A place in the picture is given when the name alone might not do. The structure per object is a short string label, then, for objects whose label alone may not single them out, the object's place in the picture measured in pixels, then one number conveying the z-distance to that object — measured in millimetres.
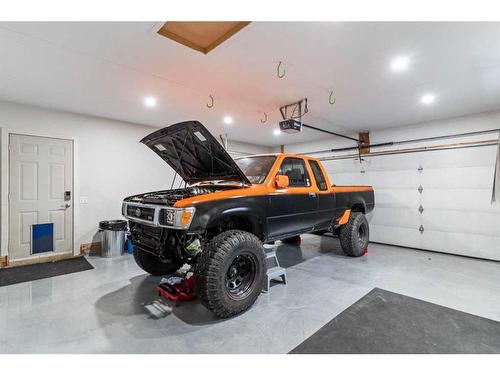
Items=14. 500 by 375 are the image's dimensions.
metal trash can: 4848
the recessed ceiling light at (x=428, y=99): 4023
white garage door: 4816
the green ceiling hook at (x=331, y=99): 4068
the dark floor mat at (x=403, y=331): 2010
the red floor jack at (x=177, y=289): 2912
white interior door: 4293
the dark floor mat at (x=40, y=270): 3668
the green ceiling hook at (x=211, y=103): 4082
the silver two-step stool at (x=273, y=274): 3226
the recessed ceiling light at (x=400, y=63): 2854
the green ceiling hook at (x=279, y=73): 3036
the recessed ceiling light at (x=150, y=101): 4109
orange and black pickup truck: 2406
